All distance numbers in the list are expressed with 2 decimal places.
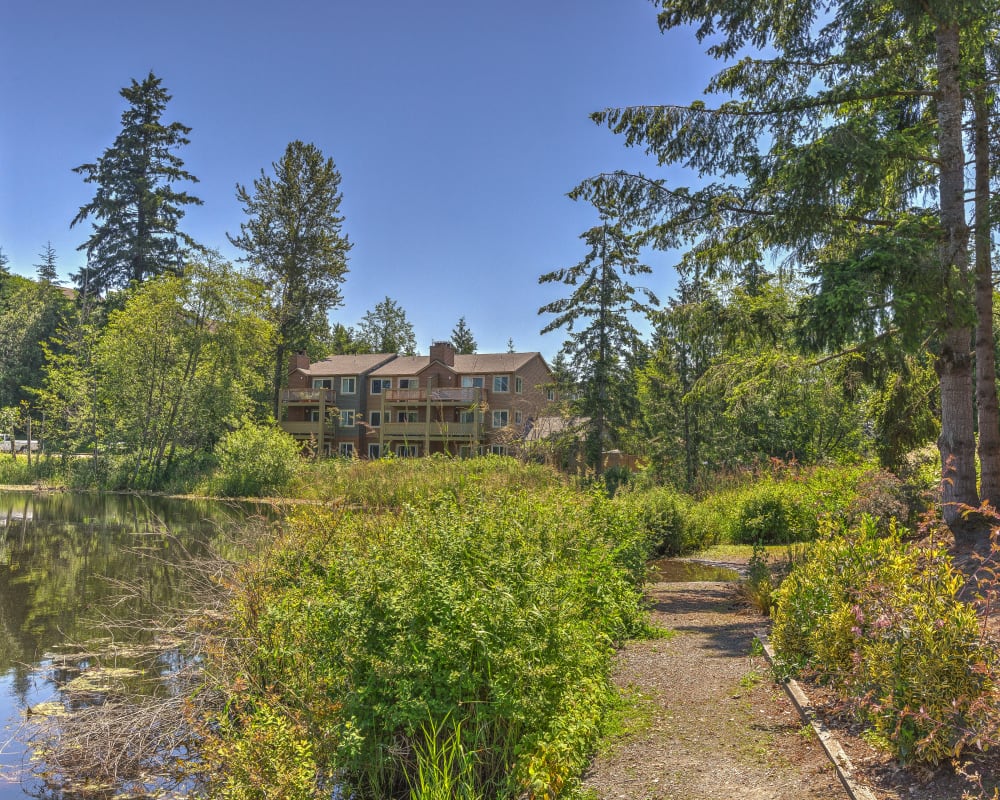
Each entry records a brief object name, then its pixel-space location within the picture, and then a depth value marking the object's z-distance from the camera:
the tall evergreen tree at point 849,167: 8.52
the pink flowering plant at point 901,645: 3.67
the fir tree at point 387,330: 73.00
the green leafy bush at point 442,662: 4.19
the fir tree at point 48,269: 68.44
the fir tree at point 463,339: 80.81
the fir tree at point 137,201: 45.92
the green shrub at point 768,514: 15.28
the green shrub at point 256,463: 30.17
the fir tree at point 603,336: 24.94
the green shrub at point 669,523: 14.13
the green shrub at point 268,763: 4.23
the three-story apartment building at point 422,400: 45.41
